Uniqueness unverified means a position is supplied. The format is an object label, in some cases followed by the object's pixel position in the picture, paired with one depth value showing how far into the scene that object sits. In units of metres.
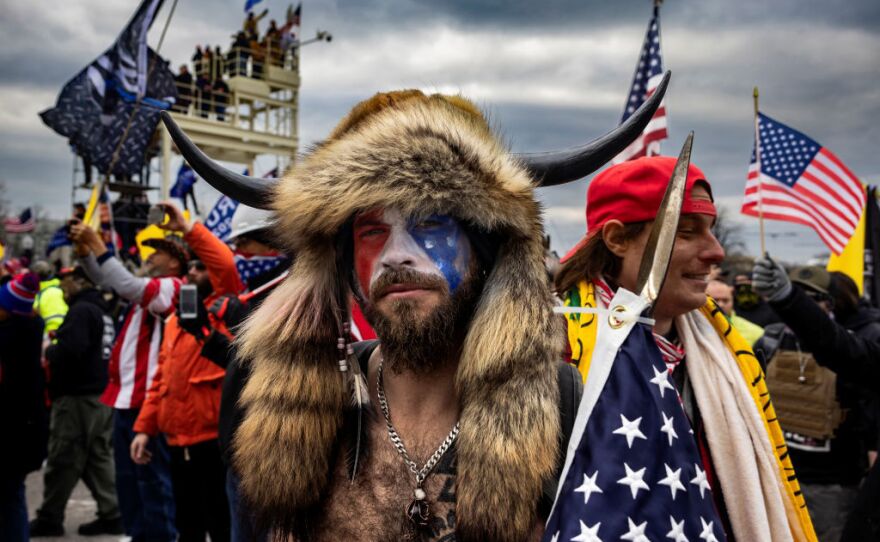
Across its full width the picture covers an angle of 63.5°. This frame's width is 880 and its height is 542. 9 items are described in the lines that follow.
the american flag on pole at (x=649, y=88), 4.82
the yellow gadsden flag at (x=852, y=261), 5.34
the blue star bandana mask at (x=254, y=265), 4.66
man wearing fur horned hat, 1.76
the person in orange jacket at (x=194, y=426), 4.75
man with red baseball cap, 2.12
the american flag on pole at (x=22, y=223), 19.34
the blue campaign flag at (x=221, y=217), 7.13
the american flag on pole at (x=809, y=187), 5.38
